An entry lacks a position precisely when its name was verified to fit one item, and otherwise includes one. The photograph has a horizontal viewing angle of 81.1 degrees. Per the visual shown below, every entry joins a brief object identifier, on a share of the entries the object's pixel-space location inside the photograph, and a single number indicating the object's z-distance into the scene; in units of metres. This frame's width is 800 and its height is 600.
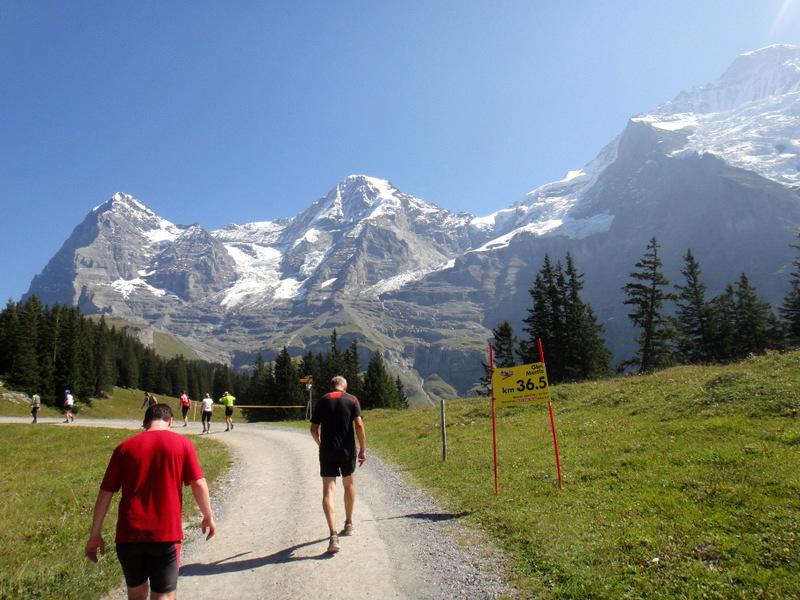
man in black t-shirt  9.20
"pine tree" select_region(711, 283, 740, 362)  56.72
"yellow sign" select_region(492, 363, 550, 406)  12.81
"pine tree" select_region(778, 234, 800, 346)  53.59
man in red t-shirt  5.01
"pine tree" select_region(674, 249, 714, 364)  56.59
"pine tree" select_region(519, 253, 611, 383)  54.75
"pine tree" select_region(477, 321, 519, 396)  66.56
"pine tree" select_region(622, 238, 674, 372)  49.16
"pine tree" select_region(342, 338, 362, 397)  84.00
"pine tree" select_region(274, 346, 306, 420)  77.25
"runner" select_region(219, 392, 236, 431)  34.72
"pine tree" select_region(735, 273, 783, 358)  56.00
